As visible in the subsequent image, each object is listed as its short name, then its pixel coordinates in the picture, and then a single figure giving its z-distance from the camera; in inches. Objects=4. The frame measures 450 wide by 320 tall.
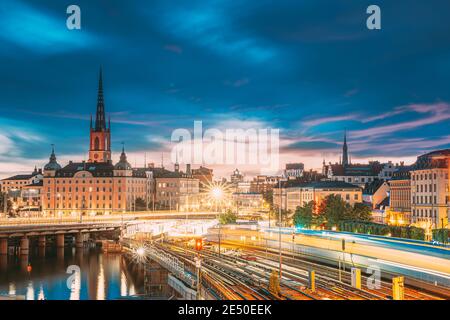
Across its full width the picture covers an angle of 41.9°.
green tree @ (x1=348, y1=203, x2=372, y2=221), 2746.1
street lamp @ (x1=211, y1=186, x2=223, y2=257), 2726.9
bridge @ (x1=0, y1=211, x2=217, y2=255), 2438.5
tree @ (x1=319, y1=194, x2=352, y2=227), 2645.2
